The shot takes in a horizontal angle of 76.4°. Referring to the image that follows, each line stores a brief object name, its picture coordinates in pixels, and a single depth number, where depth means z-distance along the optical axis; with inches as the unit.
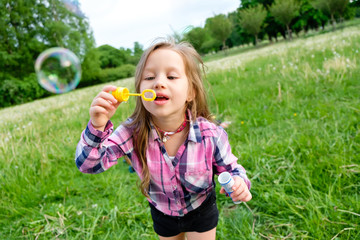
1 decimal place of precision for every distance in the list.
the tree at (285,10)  1206.3
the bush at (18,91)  956.6
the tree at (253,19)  1336.1
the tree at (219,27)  1469.0
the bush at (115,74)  1331.2
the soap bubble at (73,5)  151.2
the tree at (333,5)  1162.6
